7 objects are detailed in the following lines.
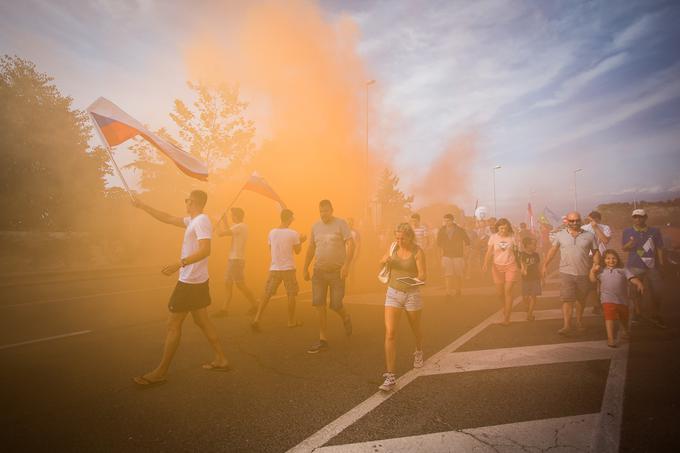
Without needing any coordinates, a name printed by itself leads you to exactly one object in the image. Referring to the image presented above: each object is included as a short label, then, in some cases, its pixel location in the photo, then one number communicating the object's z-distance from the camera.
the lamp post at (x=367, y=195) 25.30
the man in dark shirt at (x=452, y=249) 8.85
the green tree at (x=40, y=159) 16.69
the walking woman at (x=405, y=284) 4.07
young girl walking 5.16
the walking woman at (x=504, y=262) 6.33
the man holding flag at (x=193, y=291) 3.83
